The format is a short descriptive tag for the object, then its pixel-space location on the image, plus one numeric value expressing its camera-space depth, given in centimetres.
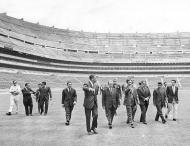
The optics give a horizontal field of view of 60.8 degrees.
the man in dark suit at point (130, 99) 680
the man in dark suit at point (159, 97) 740
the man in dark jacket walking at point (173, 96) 772
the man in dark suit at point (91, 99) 577
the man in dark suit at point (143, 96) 724
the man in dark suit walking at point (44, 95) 873
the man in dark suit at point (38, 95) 879
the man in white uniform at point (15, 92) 897
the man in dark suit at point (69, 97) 694
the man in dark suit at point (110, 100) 643
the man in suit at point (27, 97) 866
